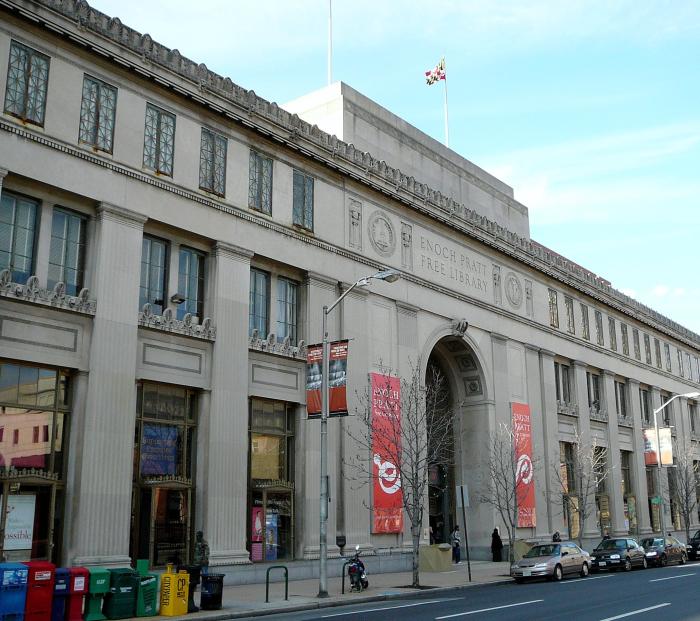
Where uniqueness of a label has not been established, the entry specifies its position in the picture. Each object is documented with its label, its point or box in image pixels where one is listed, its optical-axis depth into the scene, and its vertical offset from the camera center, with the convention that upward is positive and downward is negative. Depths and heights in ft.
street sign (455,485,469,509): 97.35 +0.92
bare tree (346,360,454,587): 92.67 +8.43
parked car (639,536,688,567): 126.31 -7.78
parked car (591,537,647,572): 116.37 -7.73
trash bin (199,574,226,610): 64.63 -6.93
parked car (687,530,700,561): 145.28 -8.50
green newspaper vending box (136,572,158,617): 60.18 -6.87
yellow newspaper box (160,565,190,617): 61.41 -6.78
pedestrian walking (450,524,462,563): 126.62 -6.76
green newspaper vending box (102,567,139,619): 58.29 -6.52
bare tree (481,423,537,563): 126.11 +4.89
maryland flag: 150.61 +78.19
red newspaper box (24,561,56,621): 52.70 -5.67
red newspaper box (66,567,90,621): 55.57 -5.96
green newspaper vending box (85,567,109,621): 57.00 -6.25
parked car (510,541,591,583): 96.89 -7.40
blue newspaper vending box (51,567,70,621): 54.65 -5.99
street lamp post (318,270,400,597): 75.82 +5.03
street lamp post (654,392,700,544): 154.87 +8.95
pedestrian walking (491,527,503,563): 127.24 -6.67
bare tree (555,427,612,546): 147.64 +4.84
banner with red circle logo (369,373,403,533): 106.63 +5.59
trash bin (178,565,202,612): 63.36 -5.97
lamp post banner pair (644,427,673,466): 156.04 +11.27
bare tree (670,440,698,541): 179.13 +4.69
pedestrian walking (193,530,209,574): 71.77 -4.51
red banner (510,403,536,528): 136.46 +6.15
